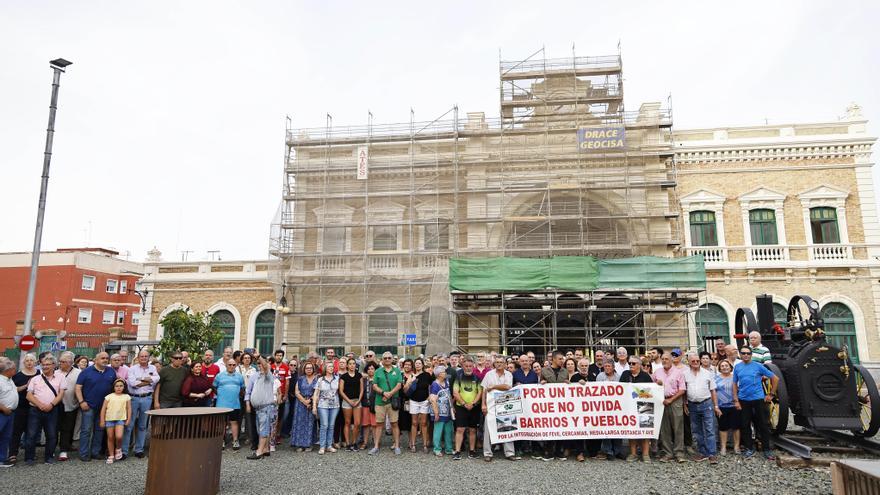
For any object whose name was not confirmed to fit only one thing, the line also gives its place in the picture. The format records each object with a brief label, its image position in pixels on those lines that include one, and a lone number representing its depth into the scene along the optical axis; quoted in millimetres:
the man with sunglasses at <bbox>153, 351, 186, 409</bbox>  8750
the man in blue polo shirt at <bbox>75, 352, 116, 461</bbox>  8430
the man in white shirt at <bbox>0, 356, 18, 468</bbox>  7691
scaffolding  19453
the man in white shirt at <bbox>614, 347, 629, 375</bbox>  9422
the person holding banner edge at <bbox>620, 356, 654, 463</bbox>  8438
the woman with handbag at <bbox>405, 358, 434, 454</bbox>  9125
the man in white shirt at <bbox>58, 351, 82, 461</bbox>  8625
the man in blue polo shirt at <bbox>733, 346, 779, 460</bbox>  8500
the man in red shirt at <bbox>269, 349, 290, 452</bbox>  9773
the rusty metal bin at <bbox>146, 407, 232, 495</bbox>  5996
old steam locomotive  8570
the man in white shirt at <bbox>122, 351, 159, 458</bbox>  8594
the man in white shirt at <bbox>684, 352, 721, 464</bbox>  8398
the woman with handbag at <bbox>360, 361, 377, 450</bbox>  9383
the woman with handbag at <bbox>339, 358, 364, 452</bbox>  9289
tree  14820
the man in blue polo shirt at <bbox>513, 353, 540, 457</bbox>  8953
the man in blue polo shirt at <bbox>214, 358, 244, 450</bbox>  8992
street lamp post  13102
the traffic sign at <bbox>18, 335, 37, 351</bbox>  12320
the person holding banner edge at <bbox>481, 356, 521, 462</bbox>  8555
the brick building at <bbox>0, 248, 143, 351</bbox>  34406
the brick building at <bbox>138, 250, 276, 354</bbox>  22438
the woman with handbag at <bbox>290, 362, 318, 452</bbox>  9250
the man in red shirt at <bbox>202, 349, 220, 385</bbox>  9489
